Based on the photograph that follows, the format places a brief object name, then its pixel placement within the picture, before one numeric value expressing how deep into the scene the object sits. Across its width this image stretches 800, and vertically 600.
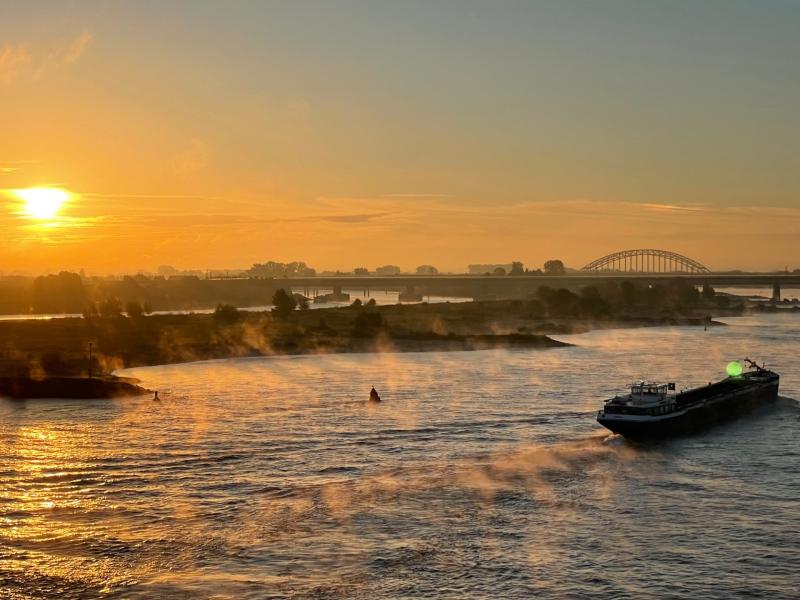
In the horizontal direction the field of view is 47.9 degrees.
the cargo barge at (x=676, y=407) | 69.81
